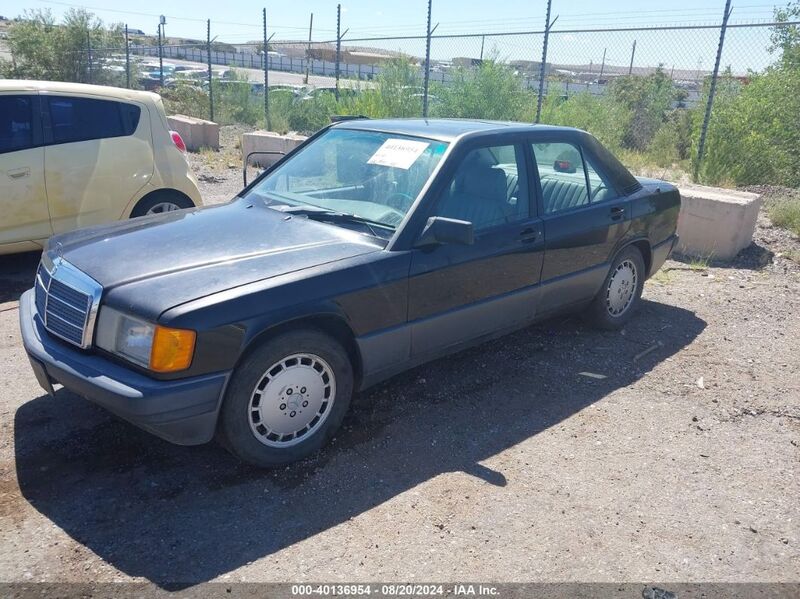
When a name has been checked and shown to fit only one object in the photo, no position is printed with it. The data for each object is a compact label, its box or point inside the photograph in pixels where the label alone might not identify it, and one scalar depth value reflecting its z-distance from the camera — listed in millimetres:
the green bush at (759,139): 10320
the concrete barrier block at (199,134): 14609
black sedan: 3051
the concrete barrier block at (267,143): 12242
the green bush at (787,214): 8398
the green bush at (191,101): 18828
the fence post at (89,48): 19891
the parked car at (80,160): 5910
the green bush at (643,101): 16578
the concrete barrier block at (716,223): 7656
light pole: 18022
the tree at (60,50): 19906
